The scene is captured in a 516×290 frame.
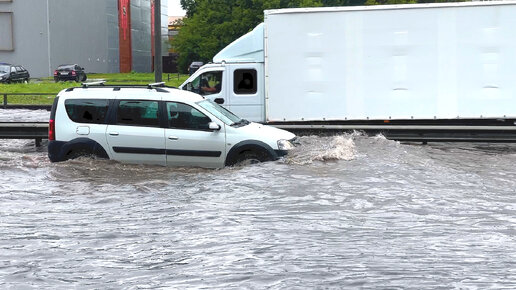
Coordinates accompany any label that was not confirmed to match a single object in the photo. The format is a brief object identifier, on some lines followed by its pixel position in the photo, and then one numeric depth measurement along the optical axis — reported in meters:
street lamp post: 20.34
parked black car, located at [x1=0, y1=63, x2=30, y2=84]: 44.55
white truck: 17.16
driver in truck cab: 17.53
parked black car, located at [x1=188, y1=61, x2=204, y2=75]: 57.52
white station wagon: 12.52
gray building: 55.47
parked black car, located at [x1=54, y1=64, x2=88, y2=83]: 48.19
